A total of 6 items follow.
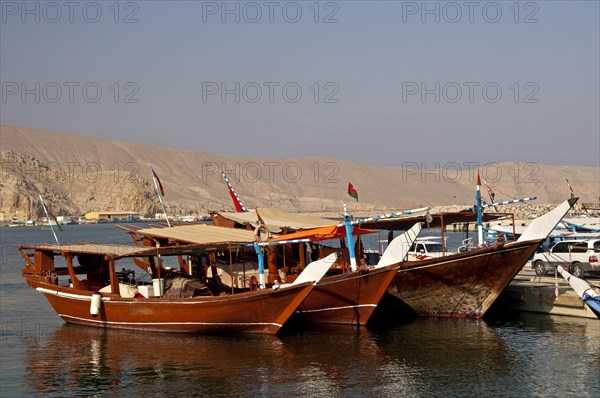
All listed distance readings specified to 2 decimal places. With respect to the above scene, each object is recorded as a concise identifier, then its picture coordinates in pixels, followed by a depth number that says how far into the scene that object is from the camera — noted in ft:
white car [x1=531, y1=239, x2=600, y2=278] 115.55
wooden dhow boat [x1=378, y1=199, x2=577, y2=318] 96.73
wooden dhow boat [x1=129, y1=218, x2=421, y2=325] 94.30
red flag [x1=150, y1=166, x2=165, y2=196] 122.83
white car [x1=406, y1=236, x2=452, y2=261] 119.40
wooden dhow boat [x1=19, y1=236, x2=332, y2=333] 90.89
